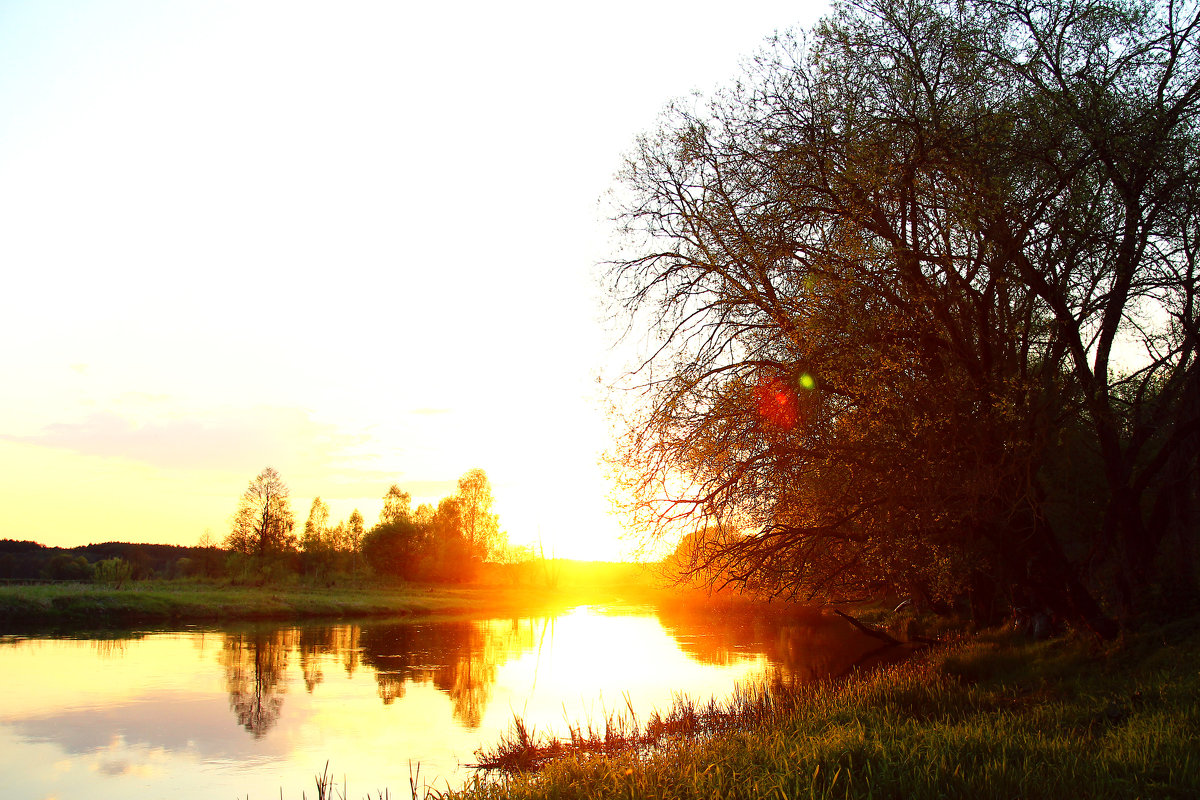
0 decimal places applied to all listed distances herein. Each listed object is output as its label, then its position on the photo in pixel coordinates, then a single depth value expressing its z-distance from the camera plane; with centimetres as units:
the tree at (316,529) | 7798
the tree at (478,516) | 8256
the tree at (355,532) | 9260
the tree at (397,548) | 7919
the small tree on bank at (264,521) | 6750
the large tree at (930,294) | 1180
